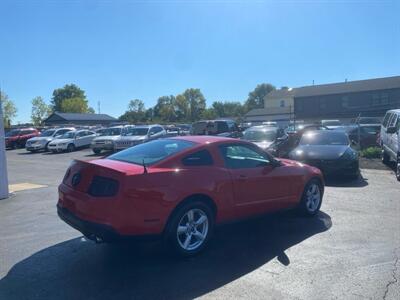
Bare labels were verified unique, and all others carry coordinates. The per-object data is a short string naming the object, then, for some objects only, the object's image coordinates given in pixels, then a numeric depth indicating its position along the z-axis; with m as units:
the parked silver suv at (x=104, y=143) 23.86
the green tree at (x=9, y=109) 89.25
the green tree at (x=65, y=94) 126.38
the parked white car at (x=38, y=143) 28.02
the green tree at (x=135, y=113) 103.31
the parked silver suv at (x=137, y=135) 22.70
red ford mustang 4.46
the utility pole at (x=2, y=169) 9.37
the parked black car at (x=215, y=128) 22.47
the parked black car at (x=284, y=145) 14.03
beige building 62.96
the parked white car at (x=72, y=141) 26.56
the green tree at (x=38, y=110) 104.06
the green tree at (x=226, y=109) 100.62
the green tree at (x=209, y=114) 87.67
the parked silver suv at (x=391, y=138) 11.34
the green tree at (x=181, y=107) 104.50
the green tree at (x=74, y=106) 107.44
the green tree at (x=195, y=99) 110.54
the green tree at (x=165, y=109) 102.12
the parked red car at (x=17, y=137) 32.72
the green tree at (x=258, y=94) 118.69
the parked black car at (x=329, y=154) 10.85
